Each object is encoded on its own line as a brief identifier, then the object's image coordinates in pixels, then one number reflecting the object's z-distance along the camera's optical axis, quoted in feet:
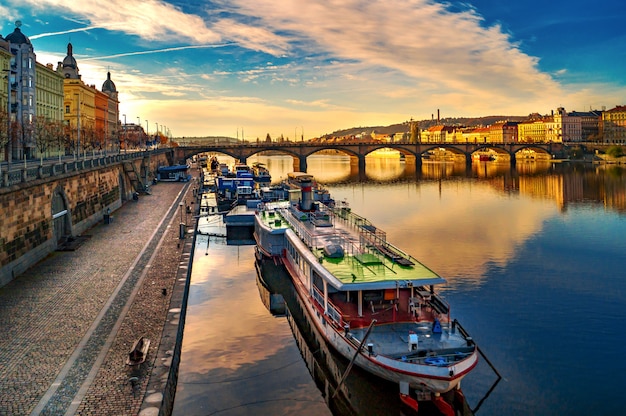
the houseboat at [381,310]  52.95
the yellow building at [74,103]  244.83
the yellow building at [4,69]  208.91
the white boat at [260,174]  255.29
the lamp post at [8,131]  157.75
